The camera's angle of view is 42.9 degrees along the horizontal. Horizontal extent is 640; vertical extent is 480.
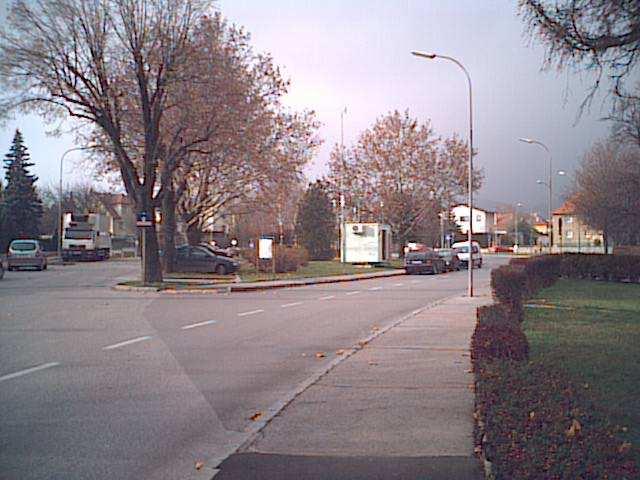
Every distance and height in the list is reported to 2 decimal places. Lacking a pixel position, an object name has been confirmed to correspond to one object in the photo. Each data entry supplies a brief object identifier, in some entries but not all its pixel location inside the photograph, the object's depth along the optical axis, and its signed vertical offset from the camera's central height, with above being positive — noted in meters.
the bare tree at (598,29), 10.10 +2.92
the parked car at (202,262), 40.62 -0.32
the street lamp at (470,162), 26.16 +3.16
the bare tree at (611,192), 46.66 +3.96
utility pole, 64.38 +5.54
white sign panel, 36.44 +0.34
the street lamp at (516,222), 102.71 +5.07
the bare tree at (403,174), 62.62 +6.37
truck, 61.06 +1.47
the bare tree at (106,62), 29.39 +7.12
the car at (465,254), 57.92 +0.14
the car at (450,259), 51.84 -0.20
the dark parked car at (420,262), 47.50 -0.39
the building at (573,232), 57.41 +2.13
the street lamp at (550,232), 53.23 +1.63
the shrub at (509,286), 17.31 -0.72
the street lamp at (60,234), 61.51 +1.64
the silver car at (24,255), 46.44 +0.01
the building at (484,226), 120.91 +5.06
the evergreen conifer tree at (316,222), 70.62 +2.95
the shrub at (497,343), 8.38 -0.92
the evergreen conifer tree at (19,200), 68.12 +4.82
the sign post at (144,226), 31.22 +1.14
